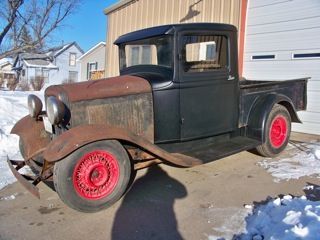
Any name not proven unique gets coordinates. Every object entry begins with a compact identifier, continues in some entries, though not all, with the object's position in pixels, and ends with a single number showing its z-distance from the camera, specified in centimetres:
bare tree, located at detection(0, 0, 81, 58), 2436
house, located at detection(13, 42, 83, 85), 3947
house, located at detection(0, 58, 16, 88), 4242
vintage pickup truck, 367
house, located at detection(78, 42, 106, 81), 3228
